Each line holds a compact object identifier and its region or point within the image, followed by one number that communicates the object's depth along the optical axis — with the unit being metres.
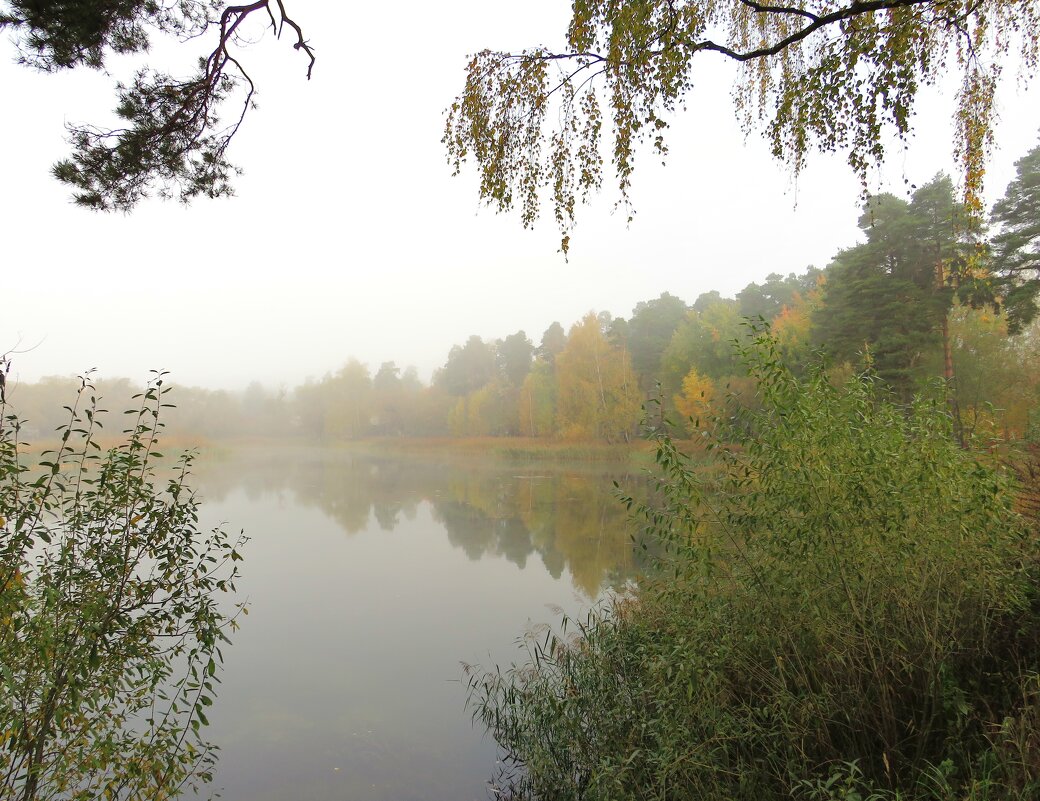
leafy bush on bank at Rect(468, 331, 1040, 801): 2.83
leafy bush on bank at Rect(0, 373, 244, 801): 2.63
